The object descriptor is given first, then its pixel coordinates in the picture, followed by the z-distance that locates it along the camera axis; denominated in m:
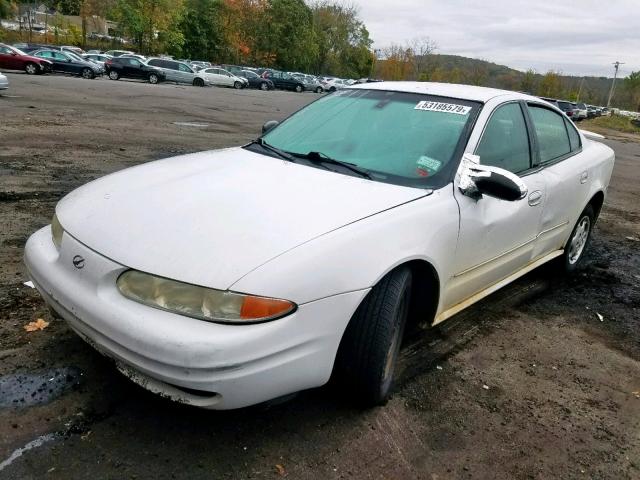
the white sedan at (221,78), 39.66
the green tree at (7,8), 54.81
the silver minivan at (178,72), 37.06
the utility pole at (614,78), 74.09
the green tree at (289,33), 71.50
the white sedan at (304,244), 2.11
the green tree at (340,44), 89.81
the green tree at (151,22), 57.00
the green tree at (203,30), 68.19
